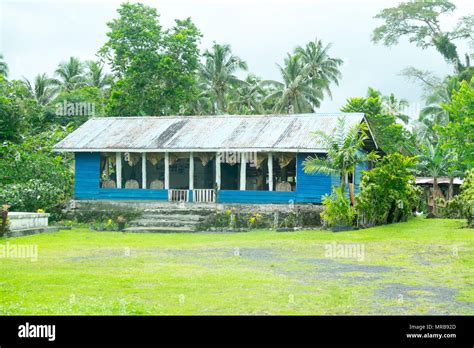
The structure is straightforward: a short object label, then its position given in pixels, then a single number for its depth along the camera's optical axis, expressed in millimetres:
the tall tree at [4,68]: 43906
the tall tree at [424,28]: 48469
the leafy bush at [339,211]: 23438
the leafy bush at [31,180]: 27266
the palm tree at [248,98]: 52000
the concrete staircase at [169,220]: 24531
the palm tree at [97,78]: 53125
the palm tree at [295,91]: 47156
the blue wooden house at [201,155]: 26578
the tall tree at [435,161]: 33500
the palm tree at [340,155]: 24148
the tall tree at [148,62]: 39062
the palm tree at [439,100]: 42906
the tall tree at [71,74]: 54781
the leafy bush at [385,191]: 24156
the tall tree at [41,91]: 52281
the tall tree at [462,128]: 30211
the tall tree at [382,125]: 37438
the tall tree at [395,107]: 49653
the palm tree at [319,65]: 48375
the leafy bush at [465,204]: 22719
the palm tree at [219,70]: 48750
